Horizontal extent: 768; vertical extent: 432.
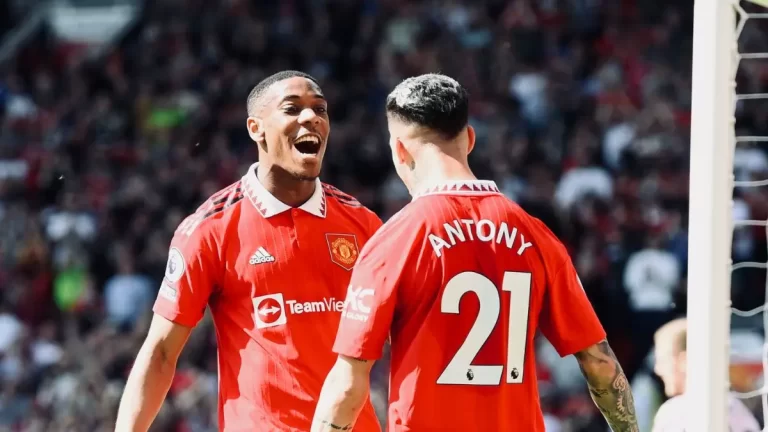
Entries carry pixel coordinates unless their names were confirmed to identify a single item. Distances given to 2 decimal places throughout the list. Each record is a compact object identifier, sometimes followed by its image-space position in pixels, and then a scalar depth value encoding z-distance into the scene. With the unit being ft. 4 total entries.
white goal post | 24.77
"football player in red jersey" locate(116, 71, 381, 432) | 29.17
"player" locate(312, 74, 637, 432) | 23.47
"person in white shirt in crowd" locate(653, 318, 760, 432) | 33.73
